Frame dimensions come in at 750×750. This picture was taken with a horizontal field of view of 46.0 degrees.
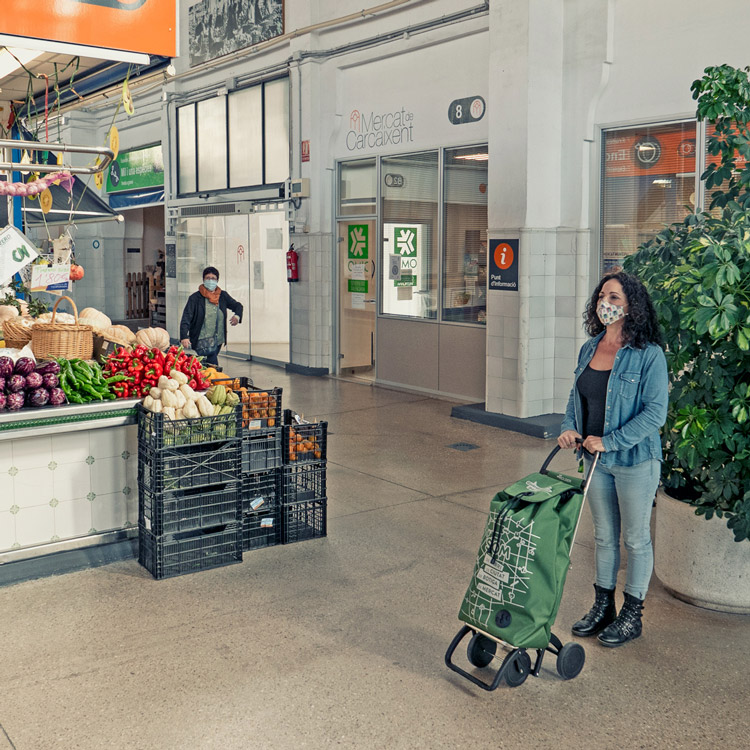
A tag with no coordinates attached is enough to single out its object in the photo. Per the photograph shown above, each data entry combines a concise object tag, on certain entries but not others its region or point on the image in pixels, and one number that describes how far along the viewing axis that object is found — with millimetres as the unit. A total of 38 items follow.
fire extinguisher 13258
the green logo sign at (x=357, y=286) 12617
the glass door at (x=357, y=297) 12469
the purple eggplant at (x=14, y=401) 5036
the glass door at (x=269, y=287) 14297
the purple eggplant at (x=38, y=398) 5148
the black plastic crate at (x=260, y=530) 5598
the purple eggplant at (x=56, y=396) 5211
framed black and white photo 13227
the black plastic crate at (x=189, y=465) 5047
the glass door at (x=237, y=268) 15148
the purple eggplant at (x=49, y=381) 5262
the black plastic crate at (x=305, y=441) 5816
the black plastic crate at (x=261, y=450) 5547
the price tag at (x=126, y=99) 5298
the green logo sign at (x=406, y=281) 11680
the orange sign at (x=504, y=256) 9461
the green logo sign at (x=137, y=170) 18266
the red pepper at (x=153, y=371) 5676
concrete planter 4594
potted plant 4211
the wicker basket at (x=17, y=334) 6637
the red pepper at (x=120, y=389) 5559
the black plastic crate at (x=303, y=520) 5734
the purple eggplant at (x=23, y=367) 5246
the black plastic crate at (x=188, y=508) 5074
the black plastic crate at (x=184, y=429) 5047
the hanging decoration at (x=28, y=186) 6910
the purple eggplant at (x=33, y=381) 5160
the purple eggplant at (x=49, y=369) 5316
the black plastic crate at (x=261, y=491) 5566
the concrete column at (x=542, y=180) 9148
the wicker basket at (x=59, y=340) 5988
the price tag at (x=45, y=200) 7648
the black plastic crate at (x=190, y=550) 5109
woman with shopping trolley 4109
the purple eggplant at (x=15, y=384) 5109
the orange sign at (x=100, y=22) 4477
